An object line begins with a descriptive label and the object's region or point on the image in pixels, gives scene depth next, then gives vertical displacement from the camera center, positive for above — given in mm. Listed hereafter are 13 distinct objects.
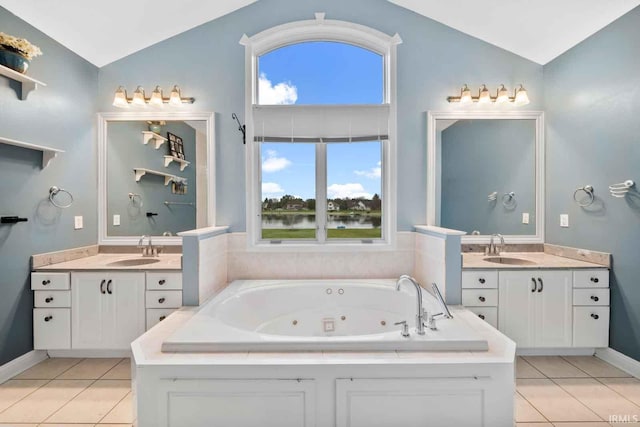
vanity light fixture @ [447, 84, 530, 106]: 2945 +1021
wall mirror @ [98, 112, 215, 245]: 3047 +312
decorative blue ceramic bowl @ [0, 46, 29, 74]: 2150 +1020
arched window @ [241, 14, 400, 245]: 2959 +690
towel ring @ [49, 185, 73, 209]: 2570 +143
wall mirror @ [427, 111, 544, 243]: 3070 +317
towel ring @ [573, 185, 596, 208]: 2621 +107
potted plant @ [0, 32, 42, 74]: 2143 +1080
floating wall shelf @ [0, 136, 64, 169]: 2160 +461
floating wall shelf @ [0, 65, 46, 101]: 2152 +926
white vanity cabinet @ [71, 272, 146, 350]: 2506 -762
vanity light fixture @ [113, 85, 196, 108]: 2908 +1014
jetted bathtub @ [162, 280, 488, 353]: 2314 -743
